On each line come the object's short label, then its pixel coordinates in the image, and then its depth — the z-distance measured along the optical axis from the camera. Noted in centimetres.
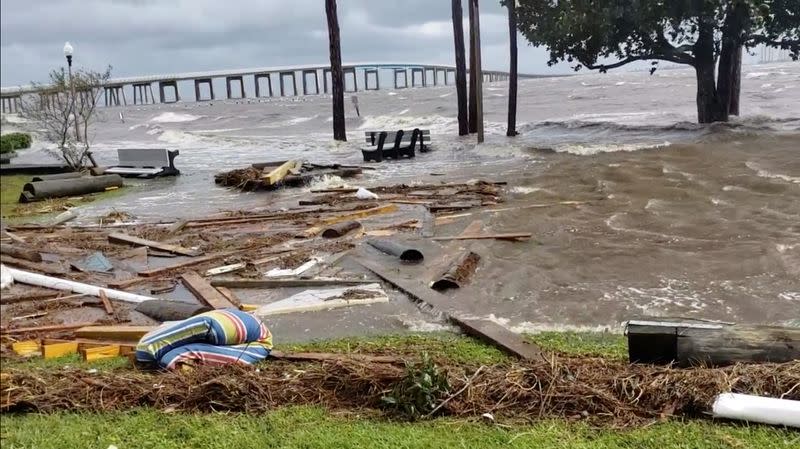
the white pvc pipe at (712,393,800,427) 386
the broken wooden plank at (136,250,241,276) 871
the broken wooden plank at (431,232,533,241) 999
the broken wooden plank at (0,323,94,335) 539
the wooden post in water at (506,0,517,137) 2781
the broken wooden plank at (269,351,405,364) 488
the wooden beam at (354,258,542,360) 534
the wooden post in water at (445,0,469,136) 3136
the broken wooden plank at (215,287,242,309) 726
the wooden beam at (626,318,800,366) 458
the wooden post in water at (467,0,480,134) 2686
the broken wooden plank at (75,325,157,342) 573
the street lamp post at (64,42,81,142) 1761
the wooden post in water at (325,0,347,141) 2767
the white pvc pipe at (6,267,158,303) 716
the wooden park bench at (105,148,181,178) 2152
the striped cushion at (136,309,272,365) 497
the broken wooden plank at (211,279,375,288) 814
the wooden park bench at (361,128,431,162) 2378
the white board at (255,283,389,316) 702
